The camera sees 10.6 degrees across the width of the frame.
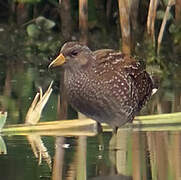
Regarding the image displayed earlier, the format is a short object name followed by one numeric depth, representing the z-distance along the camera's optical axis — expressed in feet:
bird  21.75
